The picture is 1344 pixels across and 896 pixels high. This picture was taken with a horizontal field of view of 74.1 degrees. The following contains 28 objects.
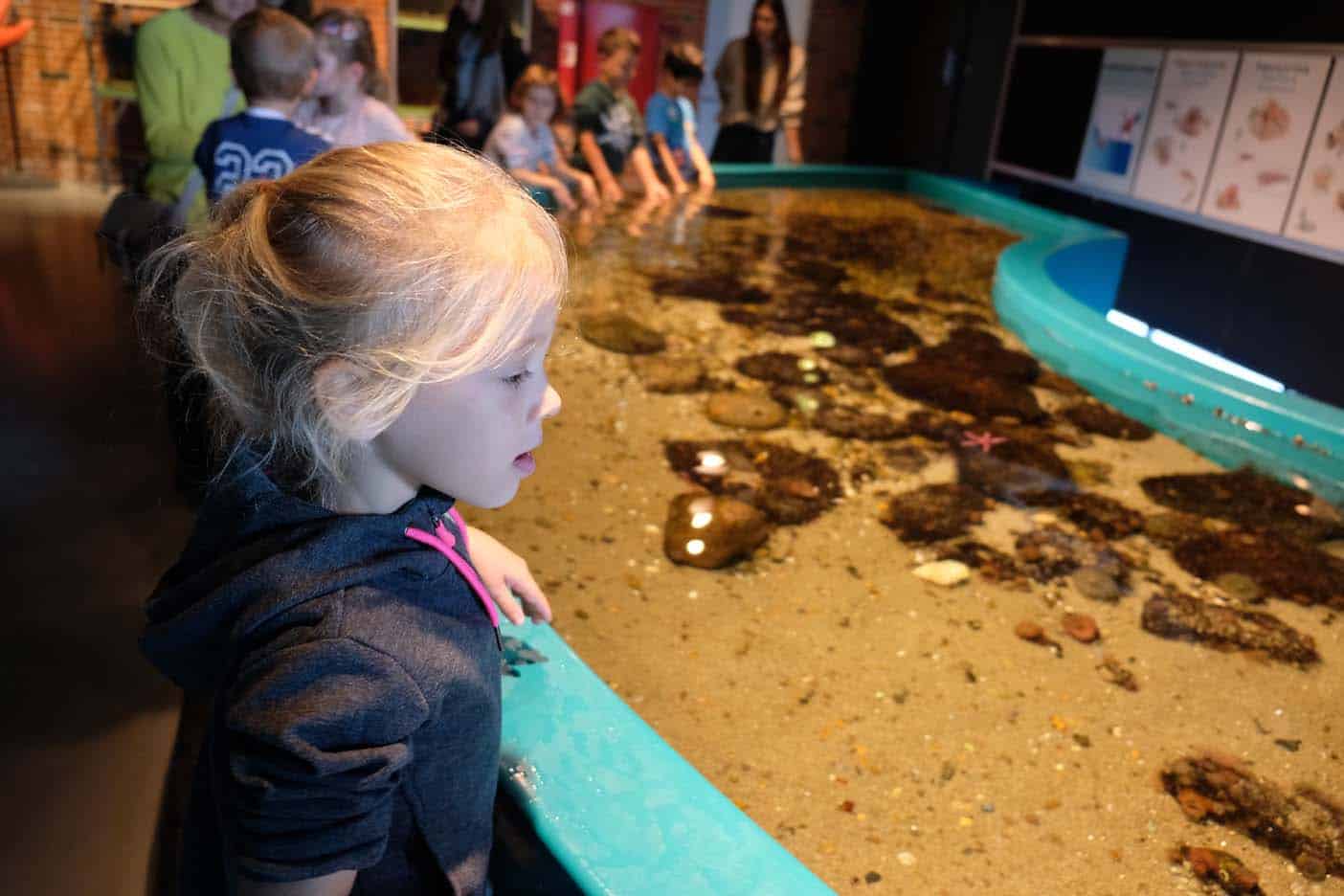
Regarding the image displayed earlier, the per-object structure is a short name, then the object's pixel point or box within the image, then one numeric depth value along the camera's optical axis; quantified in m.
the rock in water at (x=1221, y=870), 1.43
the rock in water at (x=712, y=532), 2.17
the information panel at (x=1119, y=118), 6.47
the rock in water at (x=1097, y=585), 2.17
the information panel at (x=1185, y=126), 5.89
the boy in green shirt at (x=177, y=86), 3.18
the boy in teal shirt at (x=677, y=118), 5.91
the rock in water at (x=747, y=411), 2.91
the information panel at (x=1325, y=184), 5.15
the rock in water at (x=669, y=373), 3.12
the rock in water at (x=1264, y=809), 1.50
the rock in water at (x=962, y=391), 3.15
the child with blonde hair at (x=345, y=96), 3.21
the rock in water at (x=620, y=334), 3.42
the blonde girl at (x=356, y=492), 0.75
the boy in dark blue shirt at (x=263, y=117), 2.34
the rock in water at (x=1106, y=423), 3.06
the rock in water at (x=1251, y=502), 2.58
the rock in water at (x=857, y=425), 2.89
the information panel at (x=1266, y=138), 5.34
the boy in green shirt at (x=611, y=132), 5.70
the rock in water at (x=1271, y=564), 2.28
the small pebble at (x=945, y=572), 2.18
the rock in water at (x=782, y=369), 3.25
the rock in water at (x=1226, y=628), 2.04
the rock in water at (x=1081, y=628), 2.01
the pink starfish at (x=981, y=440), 2.88
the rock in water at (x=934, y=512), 2.38
